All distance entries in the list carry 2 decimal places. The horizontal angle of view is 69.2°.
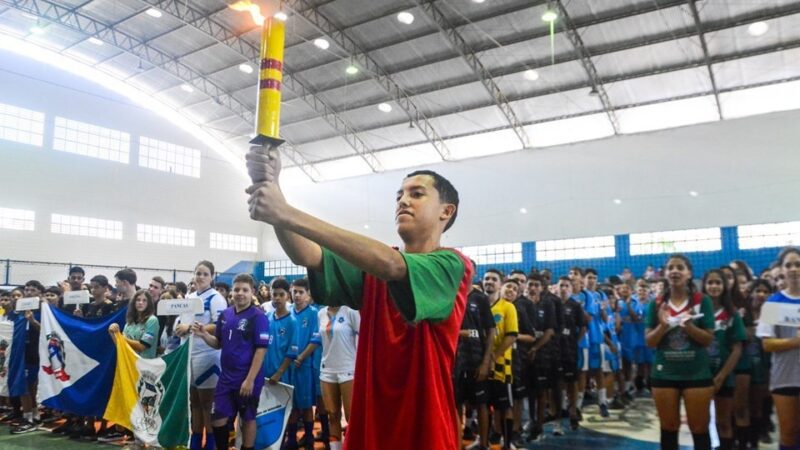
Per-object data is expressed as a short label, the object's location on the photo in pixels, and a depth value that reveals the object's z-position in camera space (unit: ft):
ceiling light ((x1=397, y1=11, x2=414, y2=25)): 48.96
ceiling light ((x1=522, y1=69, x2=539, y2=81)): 52.63
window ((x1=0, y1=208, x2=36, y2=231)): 56.73
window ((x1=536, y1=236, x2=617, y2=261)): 57.00
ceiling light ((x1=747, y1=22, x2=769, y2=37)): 44.32
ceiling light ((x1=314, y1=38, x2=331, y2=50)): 53.98
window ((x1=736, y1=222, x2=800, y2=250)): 48.70
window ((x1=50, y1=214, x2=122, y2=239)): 61.00
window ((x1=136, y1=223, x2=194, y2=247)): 67.97
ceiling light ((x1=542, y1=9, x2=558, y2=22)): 44.50
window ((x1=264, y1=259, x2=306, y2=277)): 77.20
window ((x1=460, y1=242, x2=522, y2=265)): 62.59
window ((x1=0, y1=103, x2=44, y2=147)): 57.77
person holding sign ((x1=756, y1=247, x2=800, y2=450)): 12.97
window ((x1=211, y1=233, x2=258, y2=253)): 75.74
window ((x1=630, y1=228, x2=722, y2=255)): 52.13
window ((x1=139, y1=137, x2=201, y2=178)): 69.31
